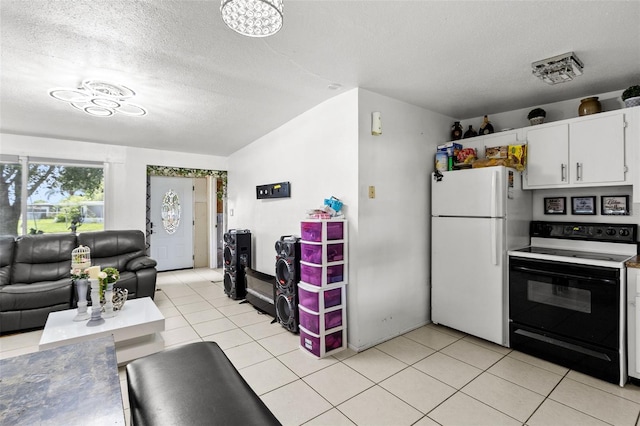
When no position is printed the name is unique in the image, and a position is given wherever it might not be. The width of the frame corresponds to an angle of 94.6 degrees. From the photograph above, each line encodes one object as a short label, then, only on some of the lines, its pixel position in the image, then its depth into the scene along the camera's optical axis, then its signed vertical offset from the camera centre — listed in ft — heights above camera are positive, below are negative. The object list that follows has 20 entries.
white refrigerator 9.45 -1.07
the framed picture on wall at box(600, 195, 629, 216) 9.02 +0.18
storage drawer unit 8.94 -2.31
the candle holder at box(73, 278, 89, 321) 8.78 -2.62
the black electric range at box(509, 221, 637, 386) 7.57 -2.45
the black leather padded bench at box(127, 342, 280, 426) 3.87 -2.67
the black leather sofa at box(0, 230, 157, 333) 10.92 -2.46
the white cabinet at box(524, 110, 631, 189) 8.34 +1.77
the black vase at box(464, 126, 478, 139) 11.78 +3.13
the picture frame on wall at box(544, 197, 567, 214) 10.21 +0.21
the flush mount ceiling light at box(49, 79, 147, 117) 8.71 +3.69
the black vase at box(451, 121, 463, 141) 12.03 +3.27
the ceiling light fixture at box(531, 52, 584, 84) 7.36 +3.73
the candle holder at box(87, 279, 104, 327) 8.65 -2.73
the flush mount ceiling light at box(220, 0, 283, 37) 4.04 +2.80
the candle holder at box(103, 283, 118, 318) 9.25 -2.84
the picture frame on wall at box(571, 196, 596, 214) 9.61 +0.19
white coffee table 7.83 -3.24
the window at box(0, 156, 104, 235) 14.70 +0.92
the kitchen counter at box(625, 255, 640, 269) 7.37 -1.33
